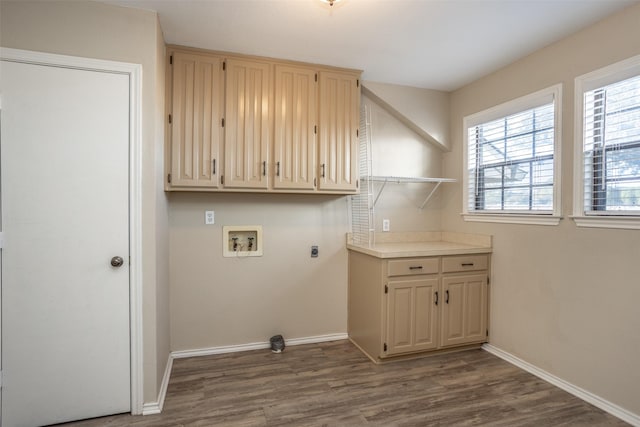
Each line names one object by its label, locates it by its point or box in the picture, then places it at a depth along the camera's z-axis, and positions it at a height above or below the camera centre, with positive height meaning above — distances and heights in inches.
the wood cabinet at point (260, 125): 99.8 +26.4
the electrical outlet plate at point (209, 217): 113.0 -3.3
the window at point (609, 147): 79.9 +16.1
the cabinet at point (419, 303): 106.0 -31.3
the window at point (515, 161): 98.7 +16.2
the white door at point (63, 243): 73.0 -8.4
